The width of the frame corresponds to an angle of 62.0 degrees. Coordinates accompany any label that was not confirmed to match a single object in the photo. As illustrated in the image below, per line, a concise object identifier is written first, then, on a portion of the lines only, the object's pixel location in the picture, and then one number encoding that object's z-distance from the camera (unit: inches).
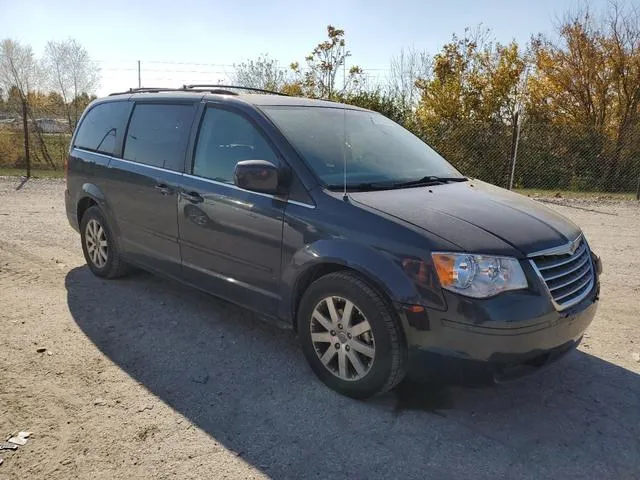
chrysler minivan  109.3
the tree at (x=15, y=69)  1014.4
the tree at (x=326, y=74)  695.1
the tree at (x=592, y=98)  558.6
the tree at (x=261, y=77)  791.1
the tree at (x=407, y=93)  661.3
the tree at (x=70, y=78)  1049.5
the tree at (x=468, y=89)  631.2
